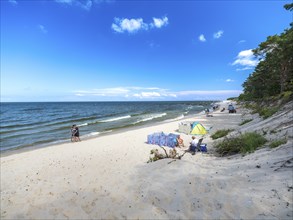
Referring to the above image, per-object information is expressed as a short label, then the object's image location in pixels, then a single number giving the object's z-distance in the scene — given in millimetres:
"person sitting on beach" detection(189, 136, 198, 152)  12283
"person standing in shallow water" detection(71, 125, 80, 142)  21334
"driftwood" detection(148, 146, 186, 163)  10698
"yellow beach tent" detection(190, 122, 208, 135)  20156
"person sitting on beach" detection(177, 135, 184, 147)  15029
